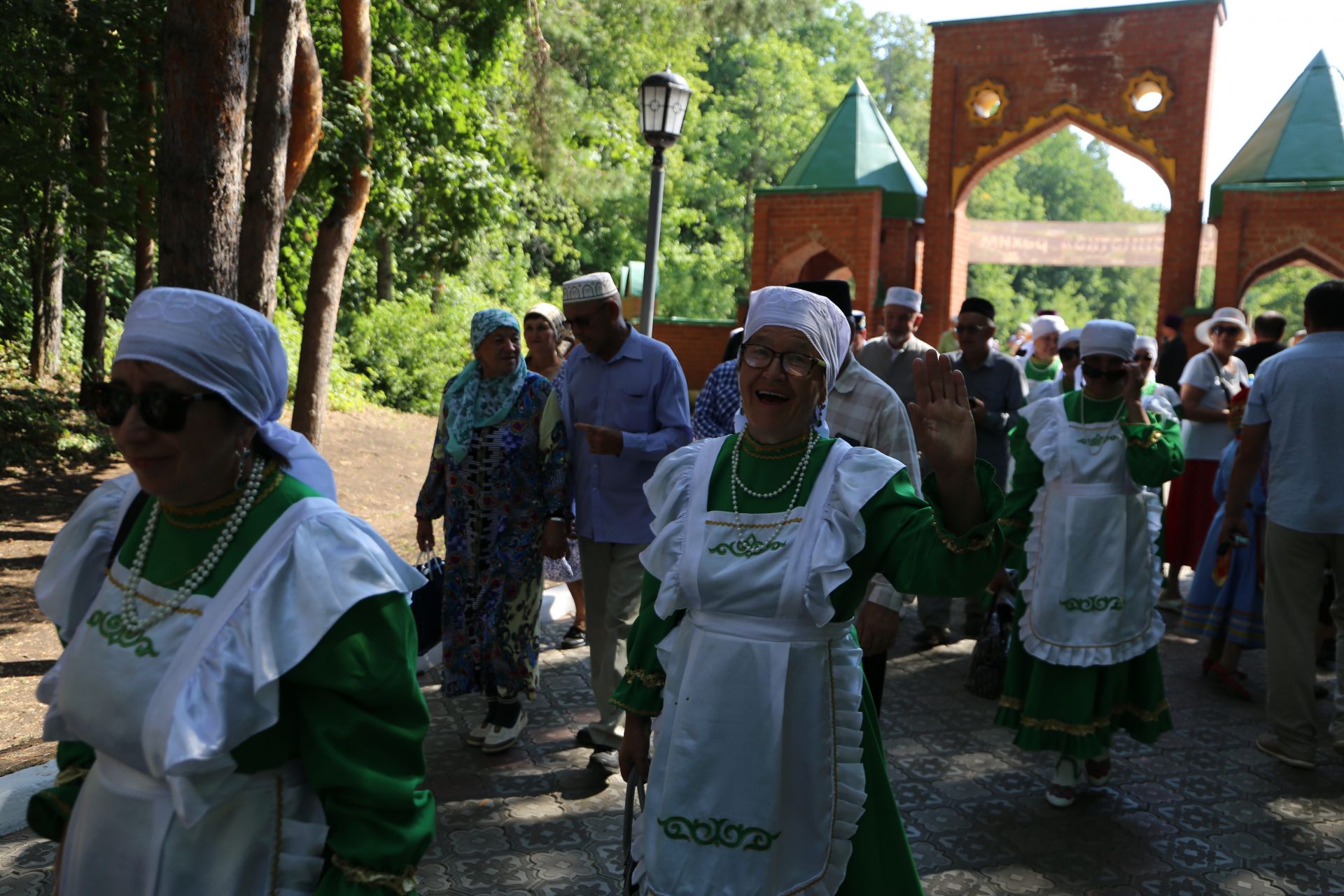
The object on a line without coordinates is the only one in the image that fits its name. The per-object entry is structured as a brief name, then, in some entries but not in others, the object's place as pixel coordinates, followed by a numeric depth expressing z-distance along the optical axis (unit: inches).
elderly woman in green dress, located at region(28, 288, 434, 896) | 76.2
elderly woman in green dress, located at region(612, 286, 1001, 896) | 110.2
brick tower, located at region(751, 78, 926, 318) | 802.2
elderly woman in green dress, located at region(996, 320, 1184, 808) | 209.0
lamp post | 385.7
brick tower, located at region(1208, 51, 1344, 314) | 681.6
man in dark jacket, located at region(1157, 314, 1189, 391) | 544.1
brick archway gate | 725.3
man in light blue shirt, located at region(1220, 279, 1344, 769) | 229.0
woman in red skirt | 348.2
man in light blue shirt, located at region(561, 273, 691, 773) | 222.1
